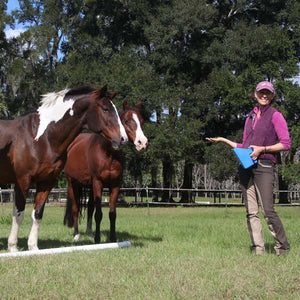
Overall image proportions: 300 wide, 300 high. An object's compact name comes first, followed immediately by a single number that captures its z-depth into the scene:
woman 6.35
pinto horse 6.75
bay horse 8.40
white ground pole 6.34
